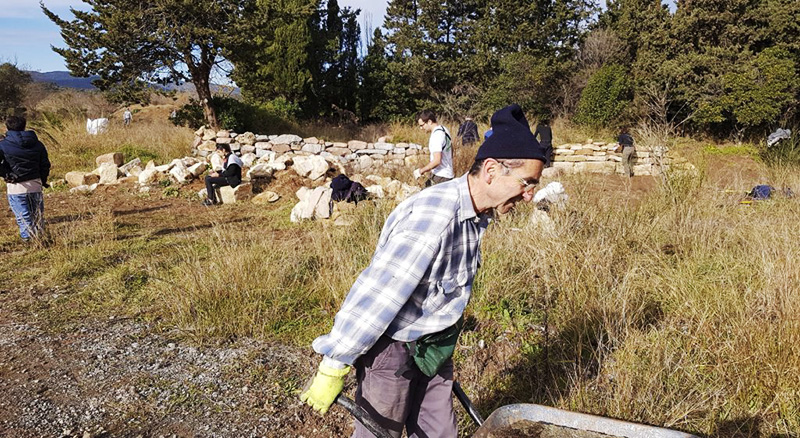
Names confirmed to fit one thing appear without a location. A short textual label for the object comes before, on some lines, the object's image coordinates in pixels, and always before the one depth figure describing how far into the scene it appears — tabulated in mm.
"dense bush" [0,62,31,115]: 25469
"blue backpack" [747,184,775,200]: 7756
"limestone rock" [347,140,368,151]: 14961
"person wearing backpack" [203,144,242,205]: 9766
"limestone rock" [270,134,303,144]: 15070
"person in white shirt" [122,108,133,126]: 18931
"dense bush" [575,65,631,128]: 17453
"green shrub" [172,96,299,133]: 17391
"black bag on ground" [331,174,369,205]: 8406
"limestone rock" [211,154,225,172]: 10658
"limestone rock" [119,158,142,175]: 12521
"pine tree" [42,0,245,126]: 15148
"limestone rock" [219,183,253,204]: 9977
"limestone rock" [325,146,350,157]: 14745
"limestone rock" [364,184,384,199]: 9094
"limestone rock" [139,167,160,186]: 11591
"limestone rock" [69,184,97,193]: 11109
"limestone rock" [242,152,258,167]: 14006
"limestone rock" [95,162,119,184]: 11898
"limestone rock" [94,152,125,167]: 12977
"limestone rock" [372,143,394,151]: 14898
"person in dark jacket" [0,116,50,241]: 6109
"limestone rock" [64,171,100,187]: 11820
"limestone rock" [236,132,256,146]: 15055
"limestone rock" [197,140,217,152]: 14508
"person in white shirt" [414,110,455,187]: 6309
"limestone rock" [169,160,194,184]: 11625
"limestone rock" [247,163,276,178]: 11460
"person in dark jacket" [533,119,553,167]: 12633
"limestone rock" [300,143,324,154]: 14812
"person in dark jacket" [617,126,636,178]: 13312
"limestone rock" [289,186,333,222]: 8148
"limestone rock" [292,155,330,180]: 11609
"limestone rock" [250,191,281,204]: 10047
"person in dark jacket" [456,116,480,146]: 11266
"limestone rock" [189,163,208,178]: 11914
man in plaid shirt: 1587
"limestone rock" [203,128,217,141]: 15266
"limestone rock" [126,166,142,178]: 12531
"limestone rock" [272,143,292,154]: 14805
